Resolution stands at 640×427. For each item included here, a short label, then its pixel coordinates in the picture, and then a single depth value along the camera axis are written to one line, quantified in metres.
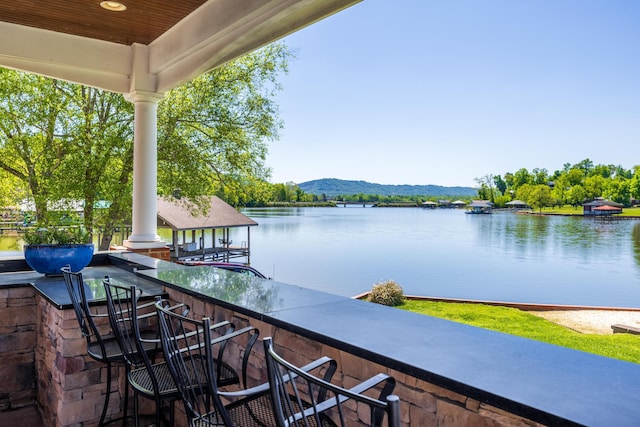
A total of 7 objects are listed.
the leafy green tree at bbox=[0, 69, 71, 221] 11.88
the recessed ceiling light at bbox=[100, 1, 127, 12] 3.86
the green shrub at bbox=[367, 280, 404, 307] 14.70
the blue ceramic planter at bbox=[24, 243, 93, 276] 3.73
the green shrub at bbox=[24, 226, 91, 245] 3.80
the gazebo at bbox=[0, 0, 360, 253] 3.53
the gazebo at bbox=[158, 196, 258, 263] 21.44
